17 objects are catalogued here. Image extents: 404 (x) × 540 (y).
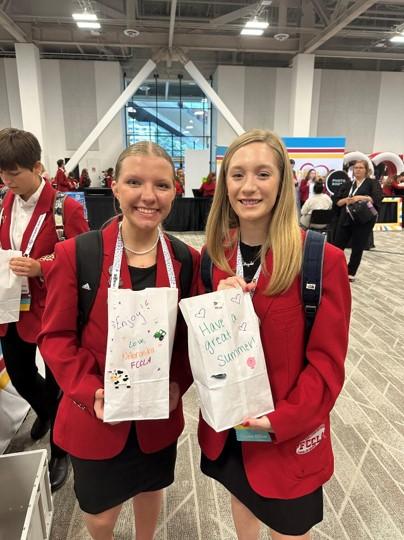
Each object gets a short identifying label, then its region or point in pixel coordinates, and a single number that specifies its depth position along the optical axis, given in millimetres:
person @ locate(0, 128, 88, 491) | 1508
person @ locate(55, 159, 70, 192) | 10252
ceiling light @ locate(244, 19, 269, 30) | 9141
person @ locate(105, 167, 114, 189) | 12992
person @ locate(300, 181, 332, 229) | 6828
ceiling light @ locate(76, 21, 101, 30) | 9323
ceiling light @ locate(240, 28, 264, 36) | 9656
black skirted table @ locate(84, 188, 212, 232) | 9227
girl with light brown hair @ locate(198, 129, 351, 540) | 968
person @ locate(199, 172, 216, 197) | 9703
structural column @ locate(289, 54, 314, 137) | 12162
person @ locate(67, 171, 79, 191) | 10819
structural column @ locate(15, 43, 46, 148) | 11344
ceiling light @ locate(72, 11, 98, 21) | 8781
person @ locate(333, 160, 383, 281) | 5309
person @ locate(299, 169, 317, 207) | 9139
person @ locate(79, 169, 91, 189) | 12852
